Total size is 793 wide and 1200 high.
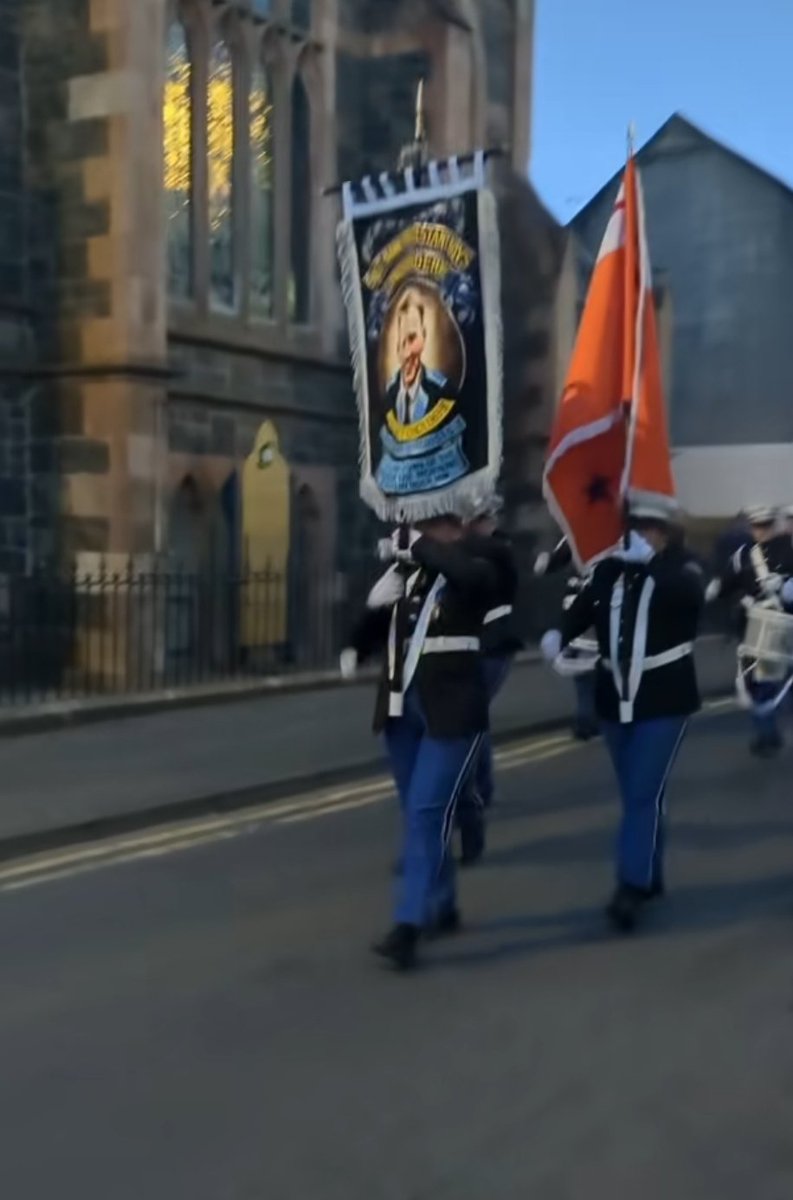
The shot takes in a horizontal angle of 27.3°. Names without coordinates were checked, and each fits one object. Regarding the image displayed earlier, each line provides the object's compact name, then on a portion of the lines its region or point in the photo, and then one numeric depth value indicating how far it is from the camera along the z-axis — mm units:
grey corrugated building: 29734
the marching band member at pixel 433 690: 6020
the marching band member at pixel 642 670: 6547
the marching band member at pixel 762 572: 10742
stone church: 14820
